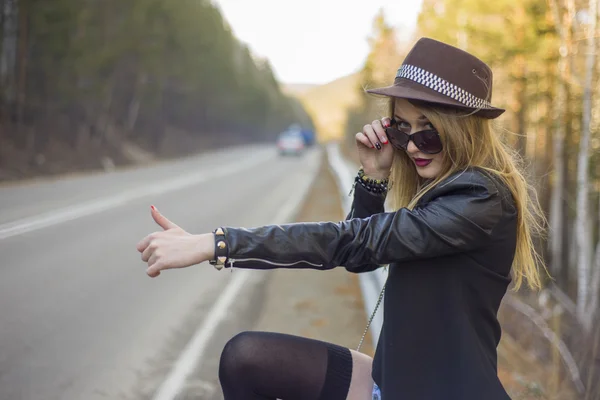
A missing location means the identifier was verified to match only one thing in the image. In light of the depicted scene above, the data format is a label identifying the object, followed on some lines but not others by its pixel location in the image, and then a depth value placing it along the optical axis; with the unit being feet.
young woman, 5.82
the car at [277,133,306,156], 144.36
